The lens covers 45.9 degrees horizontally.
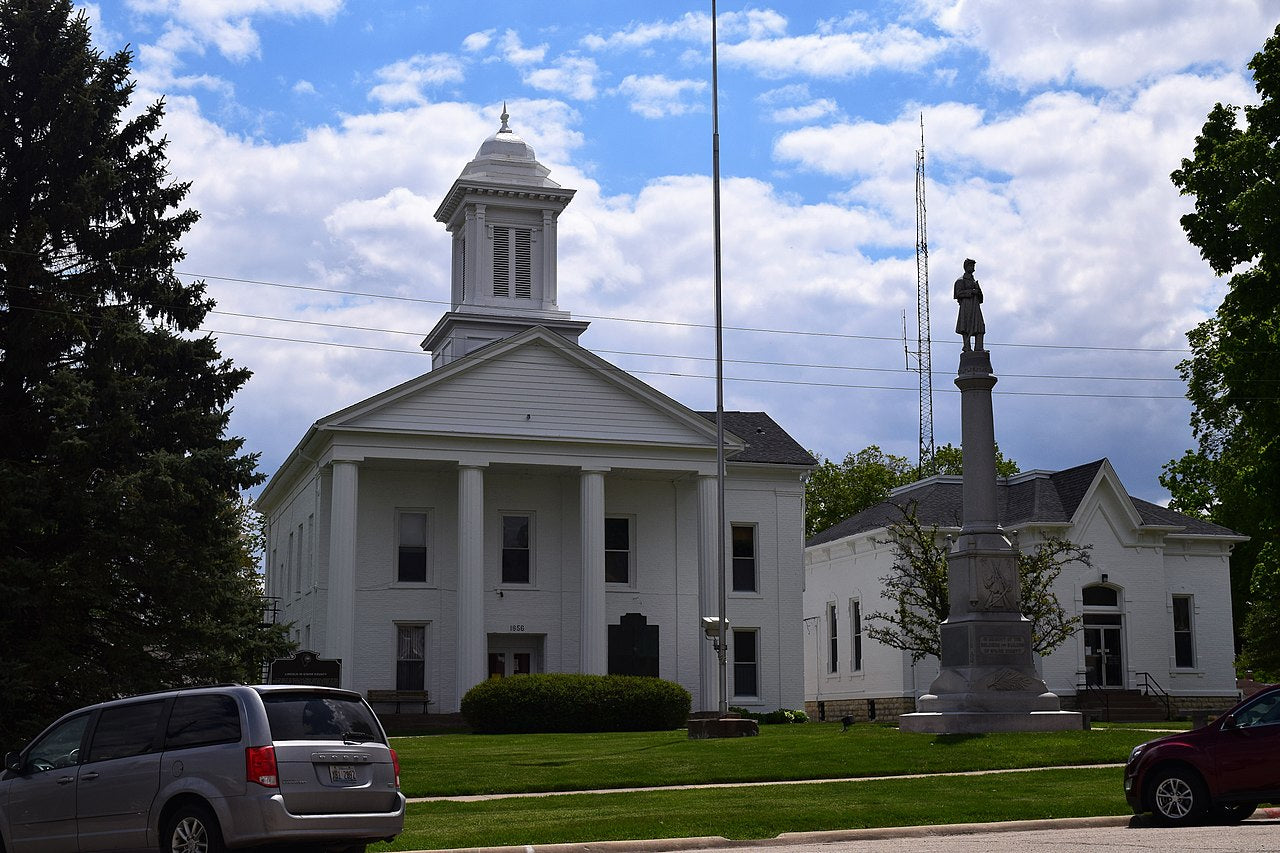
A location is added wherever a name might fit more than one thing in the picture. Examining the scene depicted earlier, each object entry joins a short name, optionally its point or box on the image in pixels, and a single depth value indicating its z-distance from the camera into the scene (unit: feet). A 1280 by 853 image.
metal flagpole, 102.32
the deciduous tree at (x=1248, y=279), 101.65
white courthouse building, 137.59
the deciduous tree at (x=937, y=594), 113.80
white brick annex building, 145.59
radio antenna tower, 255.50
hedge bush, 124.57
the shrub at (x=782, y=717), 142.82
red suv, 51.21
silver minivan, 41.86
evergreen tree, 81.97
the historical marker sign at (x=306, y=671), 89.76
